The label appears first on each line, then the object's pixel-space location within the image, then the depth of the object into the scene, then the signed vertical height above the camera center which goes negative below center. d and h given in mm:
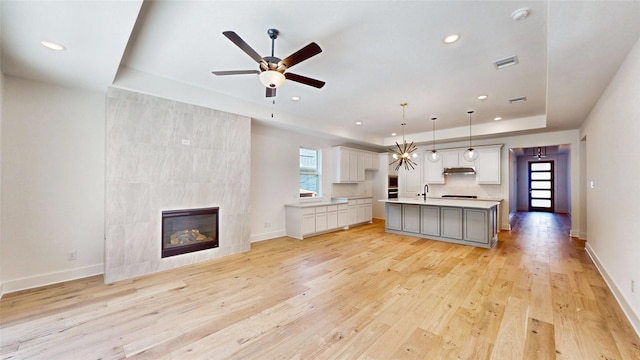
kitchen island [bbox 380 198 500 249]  4895 -875
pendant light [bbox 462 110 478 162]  5328 +577
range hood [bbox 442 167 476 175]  6906 +286
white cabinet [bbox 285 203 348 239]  5691 -962
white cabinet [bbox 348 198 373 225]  7148 -929
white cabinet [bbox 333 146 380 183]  7113 +503
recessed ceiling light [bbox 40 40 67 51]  2312 +1283
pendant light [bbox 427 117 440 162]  5652 +1123
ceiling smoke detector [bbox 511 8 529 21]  2089 +1442
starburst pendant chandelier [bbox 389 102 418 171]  5391 +546
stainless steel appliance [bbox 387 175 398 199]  8469 -231
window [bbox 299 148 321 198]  6621 +194
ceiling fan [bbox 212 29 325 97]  2180 +1137
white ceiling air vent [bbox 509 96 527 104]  4305 +1456
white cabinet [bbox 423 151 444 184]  7562 +298
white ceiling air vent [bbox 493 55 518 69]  2922 +1455
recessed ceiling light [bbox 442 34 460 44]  2498 +1467
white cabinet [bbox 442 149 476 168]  7113 +637
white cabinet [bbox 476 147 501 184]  6586 +410
